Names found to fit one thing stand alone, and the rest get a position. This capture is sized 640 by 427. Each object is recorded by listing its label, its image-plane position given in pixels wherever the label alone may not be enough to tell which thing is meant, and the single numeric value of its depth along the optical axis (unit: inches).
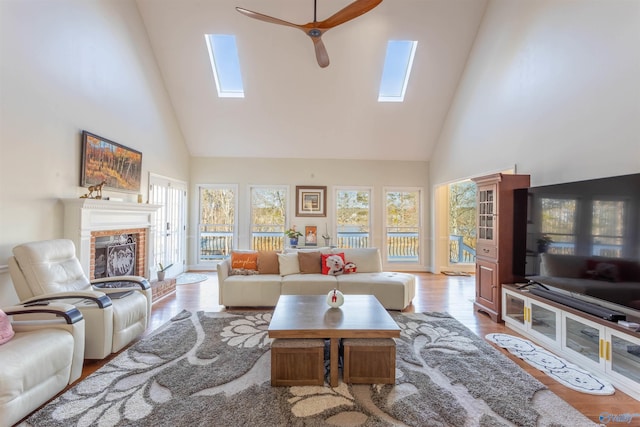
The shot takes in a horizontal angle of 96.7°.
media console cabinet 83.7
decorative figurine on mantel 140.5
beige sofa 152.1
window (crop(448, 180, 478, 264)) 275.3
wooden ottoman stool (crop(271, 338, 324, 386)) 84.7
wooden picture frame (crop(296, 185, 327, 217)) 267.9
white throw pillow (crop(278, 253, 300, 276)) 163.9
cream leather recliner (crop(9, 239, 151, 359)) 96.4
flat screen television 86.3
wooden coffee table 86.3
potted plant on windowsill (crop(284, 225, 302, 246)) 252.9
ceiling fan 113.7
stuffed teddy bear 166.1
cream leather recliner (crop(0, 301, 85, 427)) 66.0
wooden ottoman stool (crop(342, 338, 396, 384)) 86.0
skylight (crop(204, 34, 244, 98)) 196.2
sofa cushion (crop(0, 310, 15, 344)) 75.0
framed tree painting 140.9
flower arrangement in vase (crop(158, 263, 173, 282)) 185.8
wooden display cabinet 136.9
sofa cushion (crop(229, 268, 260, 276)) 161.5
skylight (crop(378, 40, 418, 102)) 199.0
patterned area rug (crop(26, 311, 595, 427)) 71.4
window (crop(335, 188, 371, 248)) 271.6
